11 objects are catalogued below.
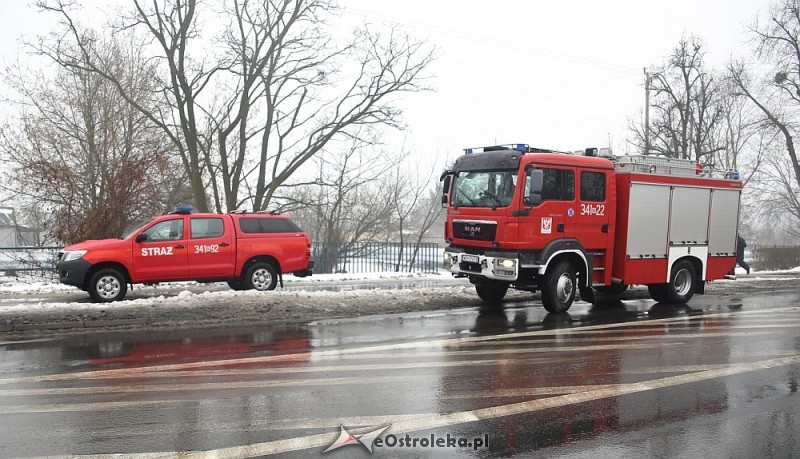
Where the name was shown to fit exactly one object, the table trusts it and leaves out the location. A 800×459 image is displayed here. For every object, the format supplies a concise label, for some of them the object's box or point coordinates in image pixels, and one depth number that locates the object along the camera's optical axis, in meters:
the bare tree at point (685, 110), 33.06
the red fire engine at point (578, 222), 11.69
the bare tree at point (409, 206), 27.73
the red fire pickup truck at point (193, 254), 12.63
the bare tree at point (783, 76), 31.47
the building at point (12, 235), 25.81
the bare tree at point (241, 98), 23.47
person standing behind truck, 21.17
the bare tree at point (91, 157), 18.25
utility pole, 33.09
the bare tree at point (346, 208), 26.00
